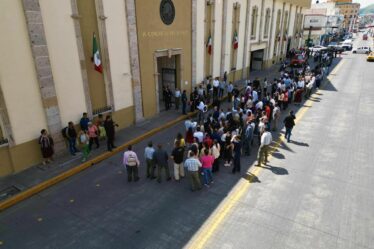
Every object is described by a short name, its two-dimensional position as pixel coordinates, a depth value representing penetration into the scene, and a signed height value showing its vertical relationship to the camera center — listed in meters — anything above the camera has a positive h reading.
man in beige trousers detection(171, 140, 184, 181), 9.10 -4.22
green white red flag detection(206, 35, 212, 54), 19.56 -0.83
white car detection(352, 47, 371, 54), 48.02 -3.29
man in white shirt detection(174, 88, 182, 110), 16.85 -3.91
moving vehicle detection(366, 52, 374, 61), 38.32 -3.57
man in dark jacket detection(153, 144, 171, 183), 9.03 -4.09
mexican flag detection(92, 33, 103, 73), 11.24 -0.94
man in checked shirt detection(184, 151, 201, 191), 8.46 -4.08
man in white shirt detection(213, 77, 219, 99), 19.25 -3.73
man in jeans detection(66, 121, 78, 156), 10.67 -3.97
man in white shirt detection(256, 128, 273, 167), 10.04 -4.37
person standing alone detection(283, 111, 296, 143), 12.30 -4.09
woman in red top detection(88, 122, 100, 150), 11.25 -4.07
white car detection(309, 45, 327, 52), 47.94 -2.98
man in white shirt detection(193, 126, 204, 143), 10.46 -3.92
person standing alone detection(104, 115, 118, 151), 11.16 -3.98
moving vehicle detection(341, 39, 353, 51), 55.08 -3.01
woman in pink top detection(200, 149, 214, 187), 8.82 -4.17
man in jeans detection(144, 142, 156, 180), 9.20 -4.38
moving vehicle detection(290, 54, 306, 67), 33.38 -3.53
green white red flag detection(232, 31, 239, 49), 23.62 -0.77
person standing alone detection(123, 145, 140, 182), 9.02 -4.32
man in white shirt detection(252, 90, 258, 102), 16.44 -3.80
